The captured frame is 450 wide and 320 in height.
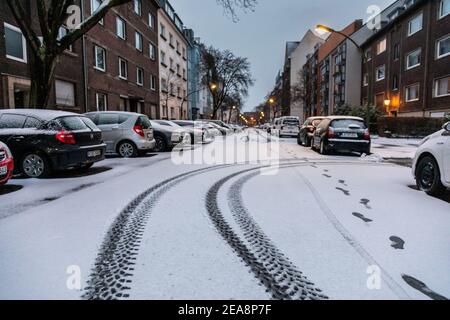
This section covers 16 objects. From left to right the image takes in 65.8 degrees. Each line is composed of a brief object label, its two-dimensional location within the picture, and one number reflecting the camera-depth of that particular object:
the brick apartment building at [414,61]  24.41
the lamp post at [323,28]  20.17
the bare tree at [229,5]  13.63
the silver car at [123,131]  11.54
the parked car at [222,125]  32.20
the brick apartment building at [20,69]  13.72
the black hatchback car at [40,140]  7.14
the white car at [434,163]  5.39
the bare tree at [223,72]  51.25
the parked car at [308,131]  16.41
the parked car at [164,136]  14.36
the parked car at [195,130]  18.34
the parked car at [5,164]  5.91
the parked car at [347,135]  12.32
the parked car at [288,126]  26.53
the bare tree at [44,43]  10.66
